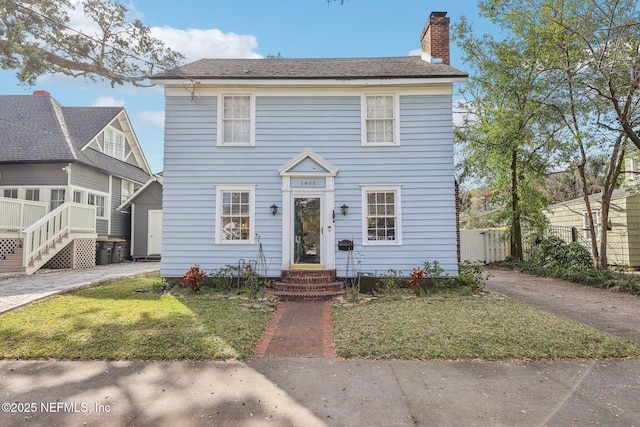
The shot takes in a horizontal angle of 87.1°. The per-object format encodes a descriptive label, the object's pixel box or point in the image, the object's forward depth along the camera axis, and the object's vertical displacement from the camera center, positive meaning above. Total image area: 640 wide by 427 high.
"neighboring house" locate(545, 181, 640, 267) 13.66 +0.24
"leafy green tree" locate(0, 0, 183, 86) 7.91 +4.88
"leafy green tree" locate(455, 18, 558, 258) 12.66 +4.31
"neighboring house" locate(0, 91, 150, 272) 12.15 +2.51
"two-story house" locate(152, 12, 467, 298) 9.19 +1.70
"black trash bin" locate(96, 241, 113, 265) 15.20 -0.95
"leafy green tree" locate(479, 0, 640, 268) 9.09 +4.94
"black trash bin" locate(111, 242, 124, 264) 16.03 -1.04
